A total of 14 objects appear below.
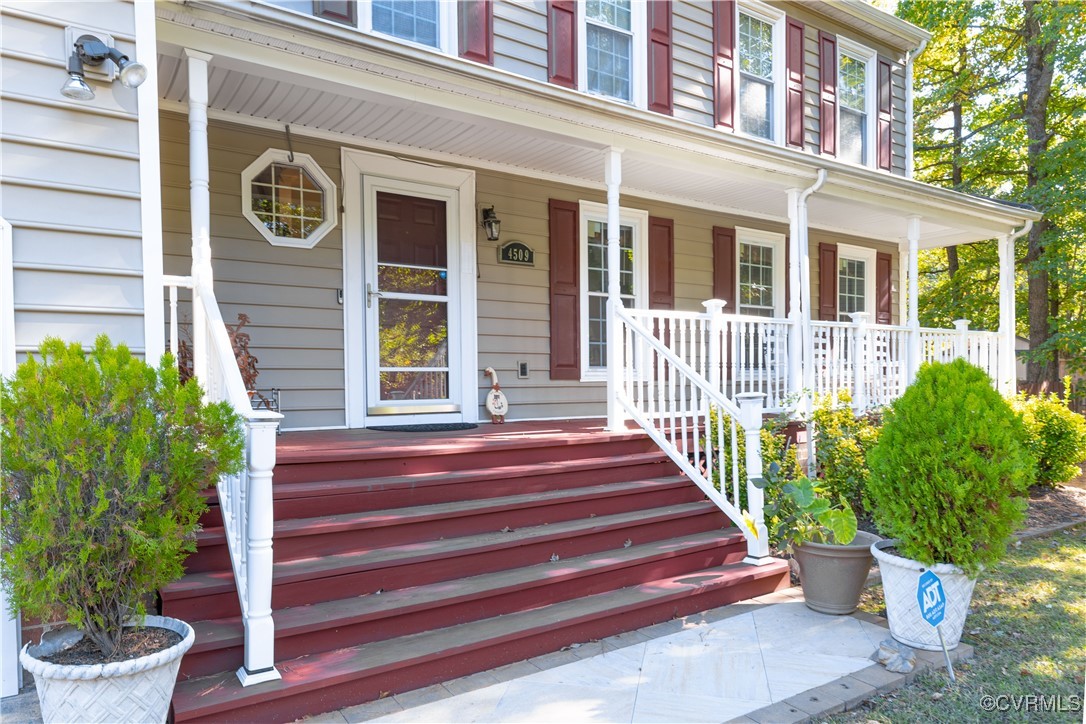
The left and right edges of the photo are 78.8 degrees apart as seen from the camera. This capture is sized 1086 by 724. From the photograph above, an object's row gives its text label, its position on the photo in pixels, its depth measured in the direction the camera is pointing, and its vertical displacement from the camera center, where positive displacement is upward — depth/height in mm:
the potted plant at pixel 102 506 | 2012 -481
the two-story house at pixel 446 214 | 2729 +1015
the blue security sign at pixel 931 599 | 2924 -1121
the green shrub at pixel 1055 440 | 6844 -974
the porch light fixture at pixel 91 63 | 2650 +1193
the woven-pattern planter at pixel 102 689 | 1979 -1020
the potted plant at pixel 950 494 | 2994 -679
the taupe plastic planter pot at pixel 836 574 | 3477 -1199
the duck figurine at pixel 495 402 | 5453 -423
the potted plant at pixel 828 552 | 3430 -1083
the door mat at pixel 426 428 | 4895 -577
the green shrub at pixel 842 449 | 5043 -786
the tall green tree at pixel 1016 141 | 9539 +3549
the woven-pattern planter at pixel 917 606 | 3031 -1204
